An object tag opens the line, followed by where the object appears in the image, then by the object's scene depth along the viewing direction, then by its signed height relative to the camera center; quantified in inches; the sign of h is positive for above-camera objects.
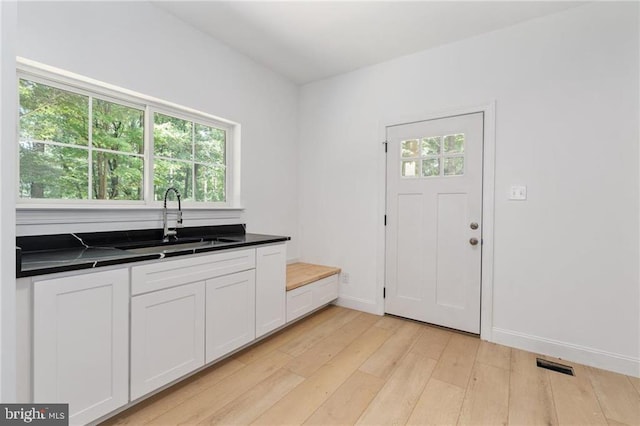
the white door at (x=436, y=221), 104.2 -3.1
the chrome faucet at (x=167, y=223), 91.3 -4.4
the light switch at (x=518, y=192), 94.8 +7.1
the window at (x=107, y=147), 71.1 +18.3
